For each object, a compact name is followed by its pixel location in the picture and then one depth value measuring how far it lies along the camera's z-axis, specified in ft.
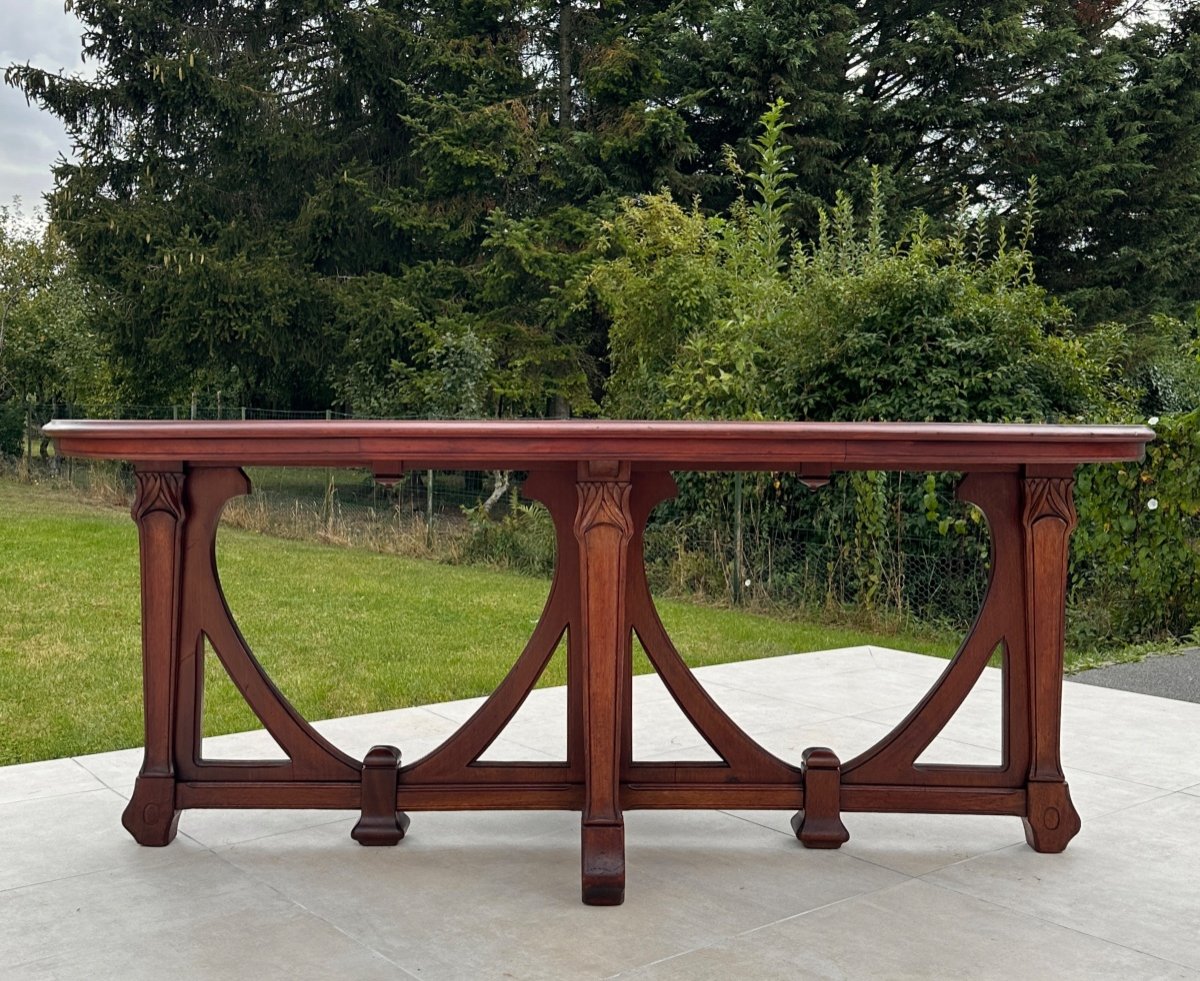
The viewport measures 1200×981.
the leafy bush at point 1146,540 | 20.27
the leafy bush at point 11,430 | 63.36
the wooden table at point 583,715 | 9.30
